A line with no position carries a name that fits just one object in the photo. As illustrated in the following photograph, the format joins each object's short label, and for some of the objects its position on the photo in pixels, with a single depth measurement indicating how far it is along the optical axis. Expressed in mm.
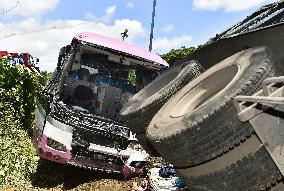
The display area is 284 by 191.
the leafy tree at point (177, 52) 26875
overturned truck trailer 1575
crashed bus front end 4442
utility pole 20587
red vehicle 12186
